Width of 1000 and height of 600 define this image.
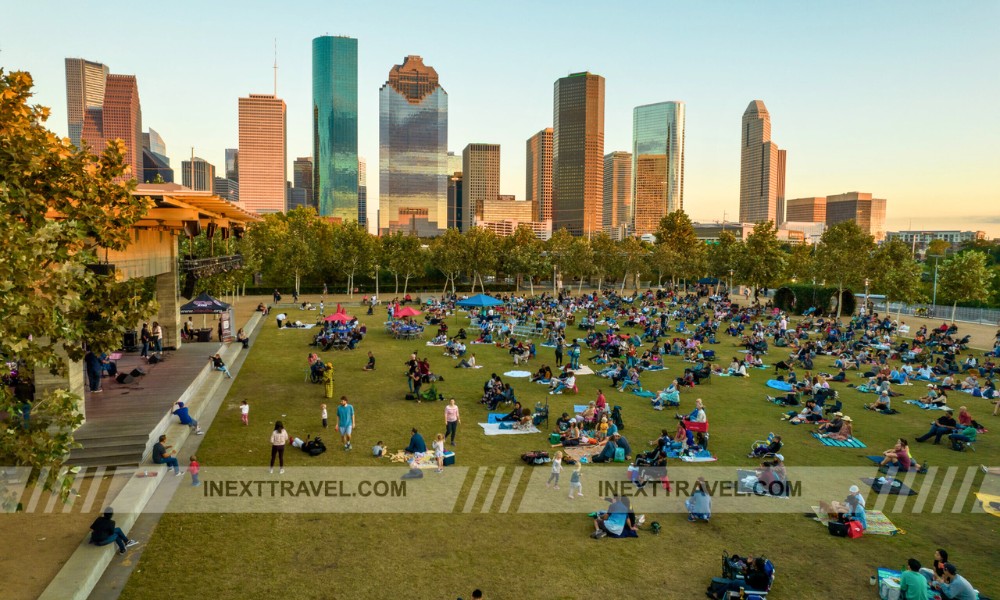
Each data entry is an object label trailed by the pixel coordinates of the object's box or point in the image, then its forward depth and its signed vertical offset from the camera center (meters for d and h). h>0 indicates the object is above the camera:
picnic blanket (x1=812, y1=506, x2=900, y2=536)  10.53 -4.91
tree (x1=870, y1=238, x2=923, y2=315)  39.72 -1.14
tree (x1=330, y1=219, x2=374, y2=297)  57.09 +0.44
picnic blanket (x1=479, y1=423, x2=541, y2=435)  16.17 -4.93
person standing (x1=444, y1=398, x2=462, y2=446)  14.88 -4.22
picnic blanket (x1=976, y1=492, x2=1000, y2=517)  11.41 -4.93
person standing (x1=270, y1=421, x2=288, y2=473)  12.74 -4.17
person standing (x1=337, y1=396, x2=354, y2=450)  14.46 -4.18
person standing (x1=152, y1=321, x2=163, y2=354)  23.45 -3.51
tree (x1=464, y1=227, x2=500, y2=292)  60.72 +0.12
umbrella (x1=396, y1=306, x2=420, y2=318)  33.17 -3.29
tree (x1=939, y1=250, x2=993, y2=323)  38.09 -1.07
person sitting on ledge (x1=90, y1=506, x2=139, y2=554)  9.23 -4.54
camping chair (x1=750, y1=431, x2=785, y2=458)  14.55 -4.74
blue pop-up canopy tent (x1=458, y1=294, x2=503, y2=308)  35.91 -2.86
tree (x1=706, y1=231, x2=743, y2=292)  62.66 +0.36
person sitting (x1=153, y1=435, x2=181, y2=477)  12.51 -4.46
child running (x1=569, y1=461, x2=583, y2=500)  11.82 -4.67
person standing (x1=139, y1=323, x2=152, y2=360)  23.38 -3.64
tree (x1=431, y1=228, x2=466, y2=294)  58.88 +0.28
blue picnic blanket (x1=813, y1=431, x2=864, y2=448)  15.48 -4.94
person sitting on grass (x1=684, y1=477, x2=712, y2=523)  10.87 -4.70
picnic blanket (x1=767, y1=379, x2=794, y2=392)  21.86 -4.85
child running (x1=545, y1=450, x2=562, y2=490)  12.21 -4.52
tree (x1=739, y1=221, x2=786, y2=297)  55.86 +0.15
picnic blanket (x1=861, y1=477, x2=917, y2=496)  12.20 -4.82
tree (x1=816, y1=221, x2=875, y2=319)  45.12 +0.31
